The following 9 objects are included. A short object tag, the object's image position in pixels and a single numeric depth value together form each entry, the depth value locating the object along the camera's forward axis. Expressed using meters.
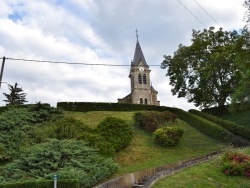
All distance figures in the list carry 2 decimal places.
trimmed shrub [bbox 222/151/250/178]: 8.51
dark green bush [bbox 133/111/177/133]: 15.66
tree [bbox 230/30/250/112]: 11.39
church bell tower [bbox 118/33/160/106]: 43.75
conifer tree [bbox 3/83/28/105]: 33.43
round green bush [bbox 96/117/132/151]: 12.52
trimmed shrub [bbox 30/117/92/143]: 11.85
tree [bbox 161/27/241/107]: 20.89
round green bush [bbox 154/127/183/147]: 13.52
